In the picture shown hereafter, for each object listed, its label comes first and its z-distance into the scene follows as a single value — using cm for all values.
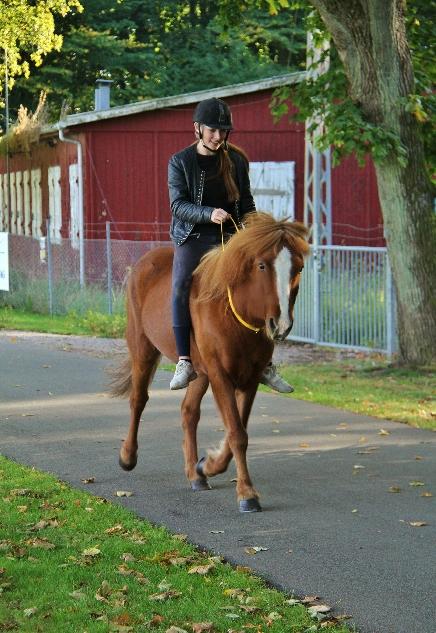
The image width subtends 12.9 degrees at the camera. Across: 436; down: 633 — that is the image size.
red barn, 4066
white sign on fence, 3697
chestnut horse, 1168
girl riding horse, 1303
